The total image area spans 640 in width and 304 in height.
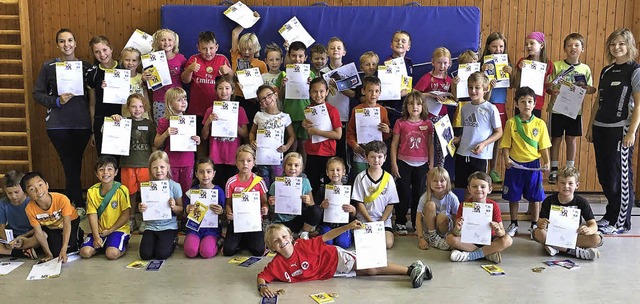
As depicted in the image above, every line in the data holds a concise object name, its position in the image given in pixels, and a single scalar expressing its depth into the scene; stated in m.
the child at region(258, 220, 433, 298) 3.76
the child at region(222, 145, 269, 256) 4.54
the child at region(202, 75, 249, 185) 5.02
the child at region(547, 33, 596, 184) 5.34
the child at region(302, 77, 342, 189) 4.95
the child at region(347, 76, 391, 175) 4.99
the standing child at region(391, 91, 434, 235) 4.97
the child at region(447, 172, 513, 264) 4.30
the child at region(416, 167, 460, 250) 4.62
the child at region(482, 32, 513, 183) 5.40
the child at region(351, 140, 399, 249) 4.70
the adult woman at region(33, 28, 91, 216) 5.29
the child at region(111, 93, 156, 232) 5.05
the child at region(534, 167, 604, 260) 4.37
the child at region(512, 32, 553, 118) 5.42
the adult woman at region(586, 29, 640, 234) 4.80
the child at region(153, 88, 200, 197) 4.91
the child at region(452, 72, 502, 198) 4.93
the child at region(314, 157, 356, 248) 4.56
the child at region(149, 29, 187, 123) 5.37
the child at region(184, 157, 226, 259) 4.48
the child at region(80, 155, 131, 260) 4.48
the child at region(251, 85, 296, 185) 4.98
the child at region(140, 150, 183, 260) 4.45
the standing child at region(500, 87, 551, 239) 4.89
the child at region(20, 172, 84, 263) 4.31
